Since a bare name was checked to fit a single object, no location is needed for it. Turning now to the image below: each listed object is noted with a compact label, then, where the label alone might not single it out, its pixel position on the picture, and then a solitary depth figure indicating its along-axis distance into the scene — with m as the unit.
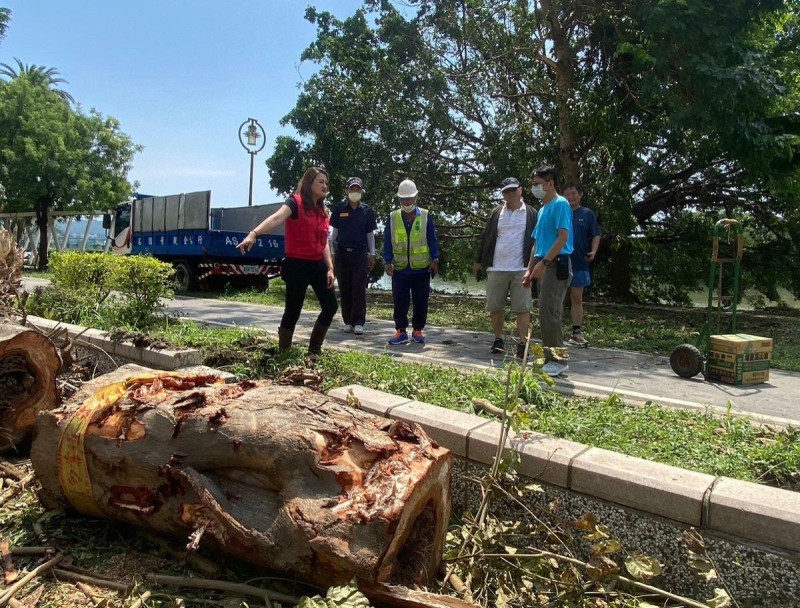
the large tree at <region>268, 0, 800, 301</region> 7.71
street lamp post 15.33
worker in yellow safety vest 6.73
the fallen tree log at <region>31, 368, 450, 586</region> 1.97
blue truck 14.41
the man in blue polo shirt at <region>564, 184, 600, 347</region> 7.05
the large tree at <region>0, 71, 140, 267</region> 25.16
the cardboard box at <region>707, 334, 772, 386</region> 4.83
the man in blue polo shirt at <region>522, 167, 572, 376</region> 4.91
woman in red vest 4.87
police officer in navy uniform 7.32
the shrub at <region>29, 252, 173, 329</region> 6.32
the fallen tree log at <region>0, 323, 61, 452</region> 3.46
